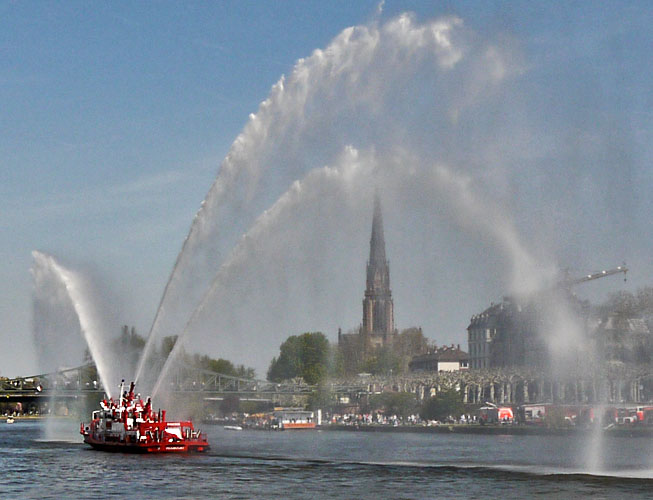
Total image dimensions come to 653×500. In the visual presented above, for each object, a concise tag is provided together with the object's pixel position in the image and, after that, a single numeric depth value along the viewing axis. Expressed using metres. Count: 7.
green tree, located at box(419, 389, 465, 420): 126.12
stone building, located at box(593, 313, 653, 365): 95.88
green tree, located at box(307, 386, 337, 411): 151.25
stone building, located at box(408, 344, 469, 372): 198.12
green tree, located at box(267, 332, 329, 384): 168.38
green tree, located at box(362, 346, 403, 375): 181.38
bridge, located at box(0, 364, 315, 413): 132.80
